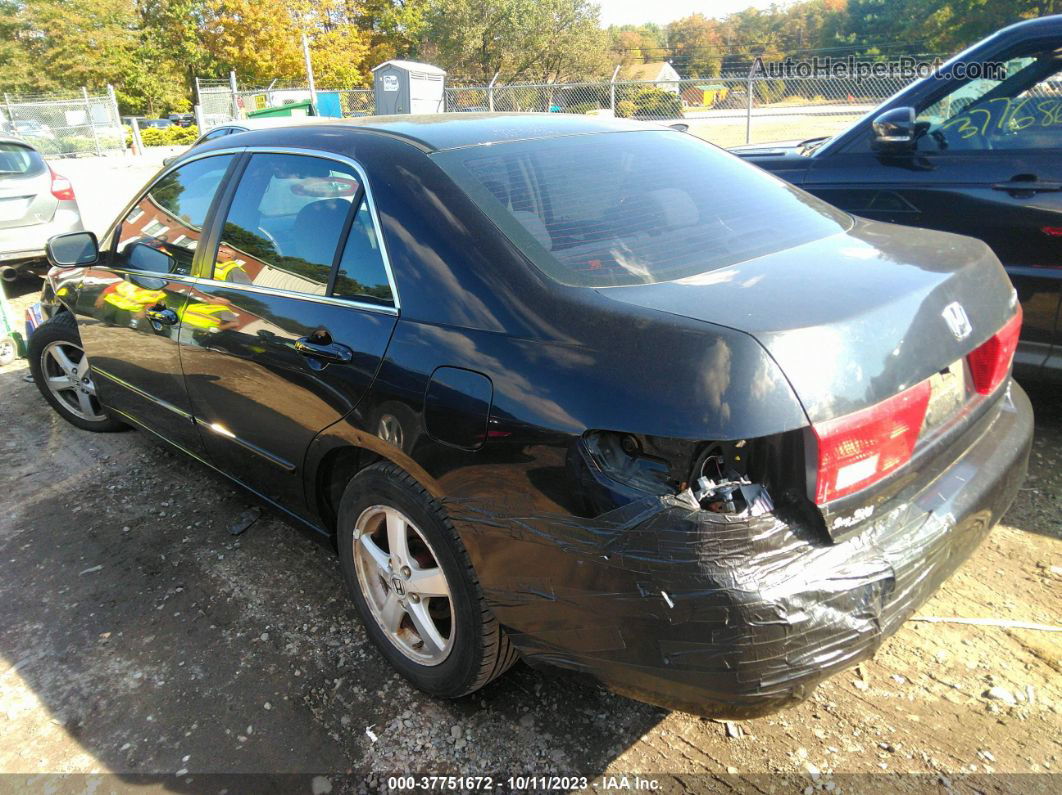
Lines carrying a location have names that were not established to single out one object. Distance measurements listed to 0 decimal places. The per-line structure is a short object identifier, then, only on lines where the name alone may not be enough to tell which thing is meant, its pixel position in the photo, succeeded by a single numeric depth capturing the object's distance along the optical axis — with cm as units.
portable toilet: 1664
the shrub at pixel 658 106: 1988
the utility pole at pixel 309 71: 1925
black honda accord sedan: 161
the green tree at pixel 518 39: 4281
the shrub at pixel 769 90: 1592
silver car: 741
